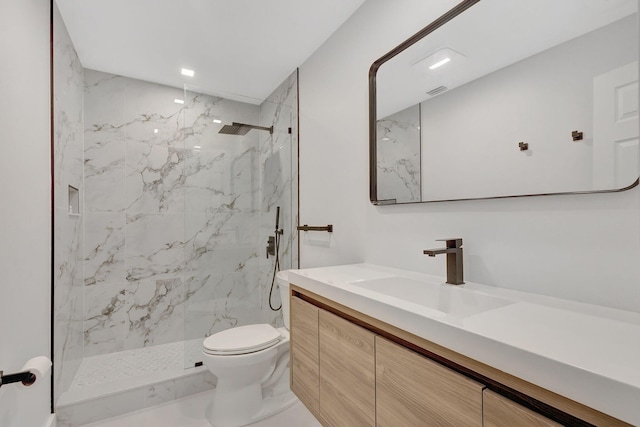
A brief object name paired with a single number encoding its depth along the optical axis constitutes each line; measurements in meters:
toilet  1.82
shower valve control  2.63
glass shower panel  2.32
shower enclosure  2.17
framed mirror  0.85
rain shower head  2.38
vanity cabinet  0.58
